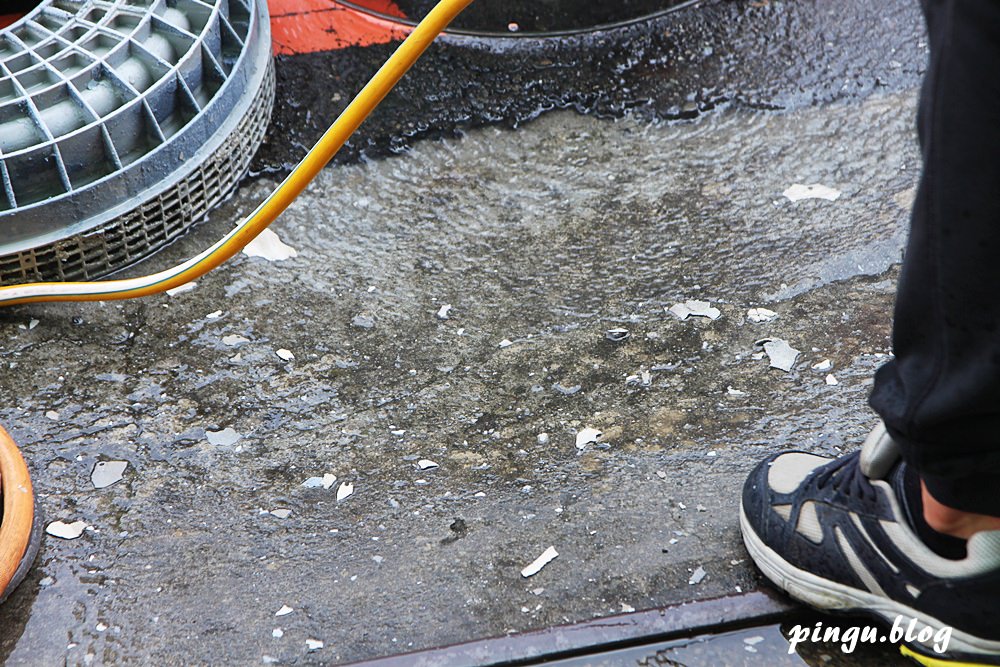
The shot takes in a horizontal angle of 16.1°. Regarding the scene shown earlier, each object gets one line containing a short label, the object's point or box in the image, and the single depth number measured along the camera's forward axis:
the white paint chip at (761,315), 3.09
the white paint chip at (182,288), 3.14
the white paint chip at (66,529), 2.89
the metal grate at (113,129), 3.09
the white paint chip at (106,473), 2.94
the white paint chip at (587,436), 2.97
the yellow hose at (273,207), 2.87
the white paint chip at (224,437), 2.99
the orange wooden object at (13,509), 2.83
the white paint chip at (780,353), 3.03
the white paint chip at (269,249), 3.20
